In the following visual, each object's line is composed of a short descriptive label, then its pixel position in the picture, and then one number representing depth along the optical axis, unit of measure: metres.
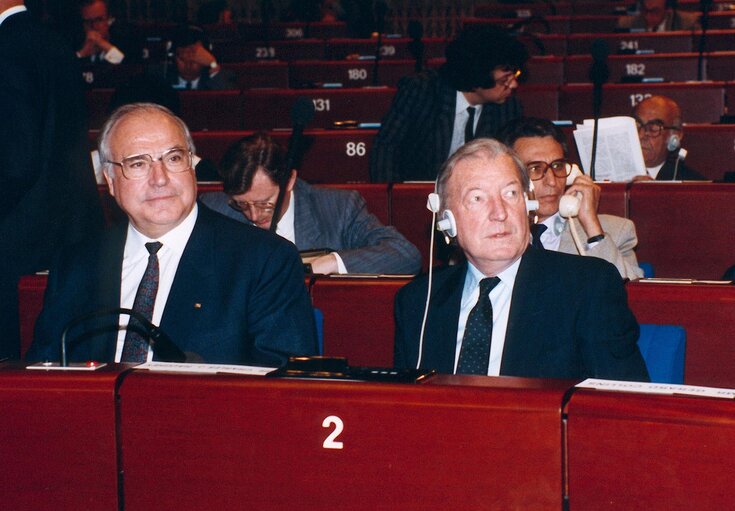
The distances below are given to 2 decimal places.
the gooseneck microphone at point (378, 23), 8.82
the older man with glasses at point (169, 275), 2.45
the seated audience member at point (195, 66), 8.20
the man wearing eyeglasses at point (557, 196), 3.41
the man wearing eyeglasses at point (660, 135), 5.43
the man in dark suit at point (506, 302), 2.33
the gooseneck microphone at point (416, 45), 7.59
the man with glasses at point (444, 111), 5.00
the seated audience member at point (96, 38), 9.52
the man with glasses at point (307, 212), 3.75
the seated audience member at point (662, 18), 10.25
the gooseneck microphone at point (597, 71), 4.81
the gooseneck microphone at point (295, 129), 3.40
